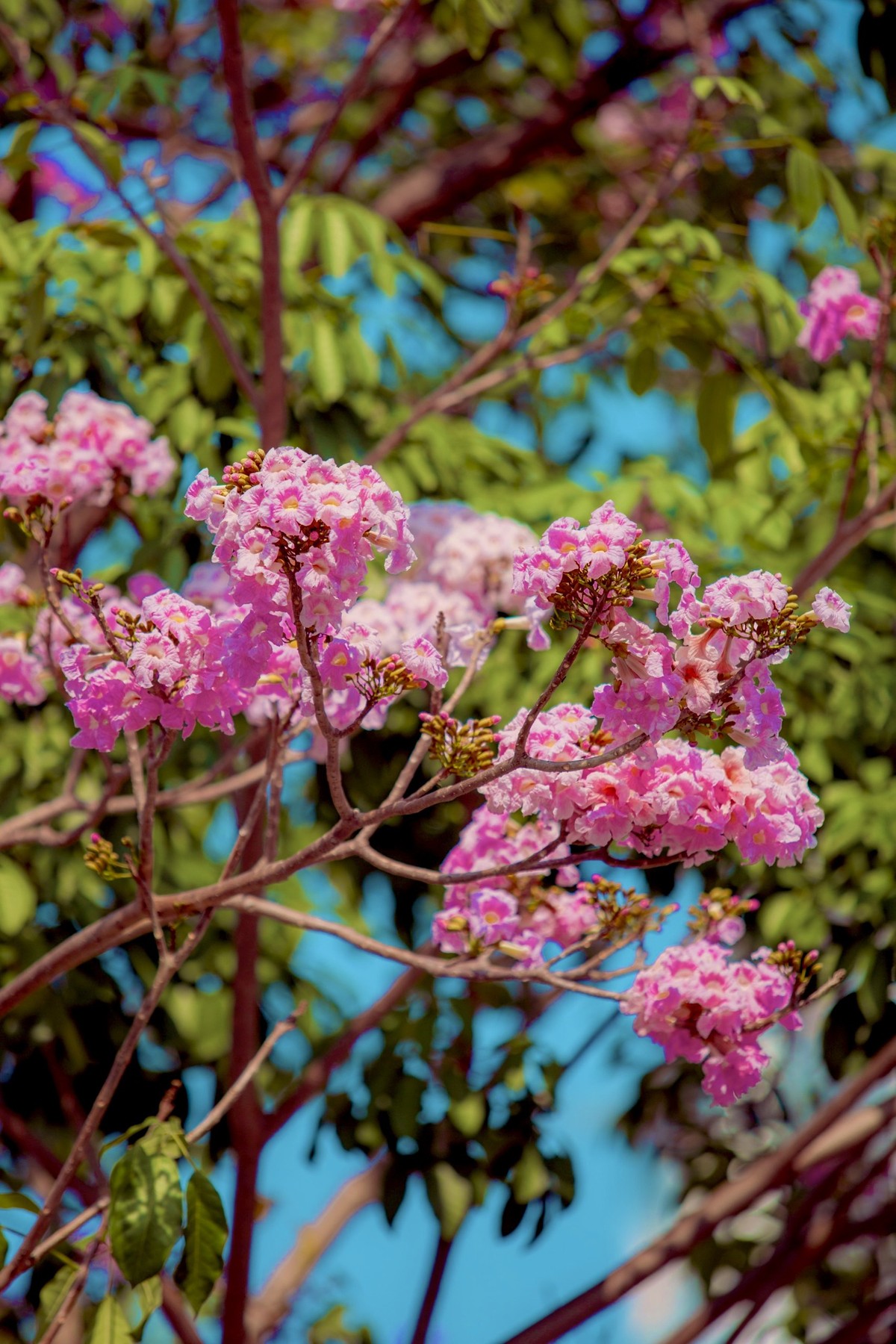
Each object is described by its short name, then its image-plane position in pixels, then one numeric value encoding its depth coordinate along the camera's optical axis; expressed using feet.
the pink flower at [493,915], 15.15
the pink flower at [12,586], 18.53
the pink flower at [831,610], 11.60
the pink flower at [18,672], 17.83
